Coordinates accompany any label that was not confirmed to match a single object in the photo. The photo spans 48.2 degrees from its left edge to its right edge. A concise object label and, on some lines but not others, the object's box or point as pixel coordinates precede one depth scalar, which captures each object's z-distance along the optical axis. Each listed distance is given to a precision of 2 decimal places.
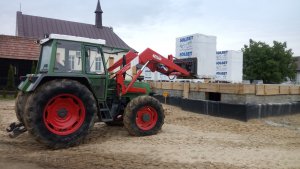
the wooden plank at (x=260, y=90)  11.03
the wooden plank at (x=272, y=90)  11.43
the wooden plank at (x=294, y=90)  12.55
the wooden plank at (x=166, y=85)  14.66
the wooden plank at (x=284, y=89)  12.06
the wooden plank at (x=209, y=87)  11.78
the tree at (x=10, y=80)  19.42
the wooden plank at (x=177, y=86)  13.79
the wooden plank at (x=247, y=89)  10.73
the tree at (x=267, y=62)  43.50
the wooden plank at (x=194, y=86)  12.80
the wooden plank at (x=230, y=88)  10.95
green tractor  6.40
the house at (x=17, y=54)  20.50
